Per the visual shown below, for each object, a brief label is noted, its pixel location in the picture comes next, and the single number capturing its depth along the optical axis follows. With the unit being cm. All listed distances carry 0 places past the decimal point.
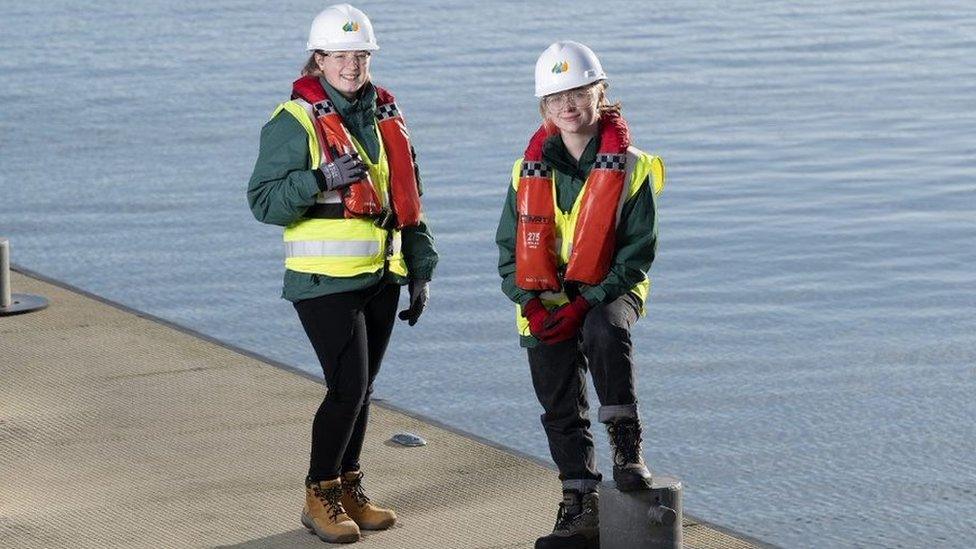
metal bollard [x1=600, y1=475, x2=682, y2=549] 1039
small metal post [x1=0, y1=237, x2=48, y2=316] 1719
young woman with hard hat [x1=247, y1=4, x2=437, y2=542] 1098
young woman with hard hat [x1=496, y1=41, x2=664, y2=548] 1048
